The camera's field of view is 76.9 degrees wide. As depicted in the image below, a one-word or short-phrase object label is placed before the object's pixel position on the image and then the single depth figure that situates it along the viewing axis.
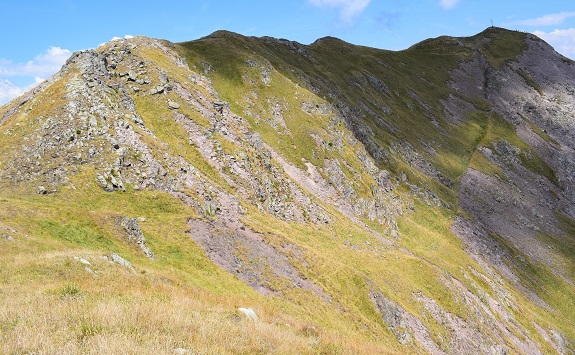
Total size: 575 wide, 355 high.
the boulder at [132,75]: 66.12
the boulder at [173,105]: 63.16
